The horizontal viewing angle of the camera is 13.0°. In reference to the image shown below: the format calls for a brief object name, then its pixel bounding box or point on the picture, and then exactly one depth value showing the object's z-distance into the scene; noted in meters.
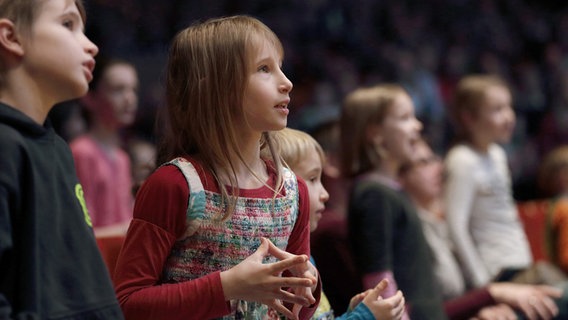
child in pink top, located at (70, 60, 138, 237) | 6.27
